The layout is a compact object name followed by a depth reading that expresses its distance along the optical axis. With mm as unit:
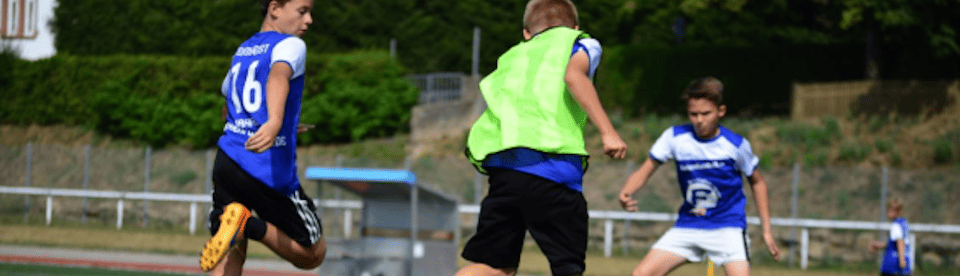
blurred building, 38344
